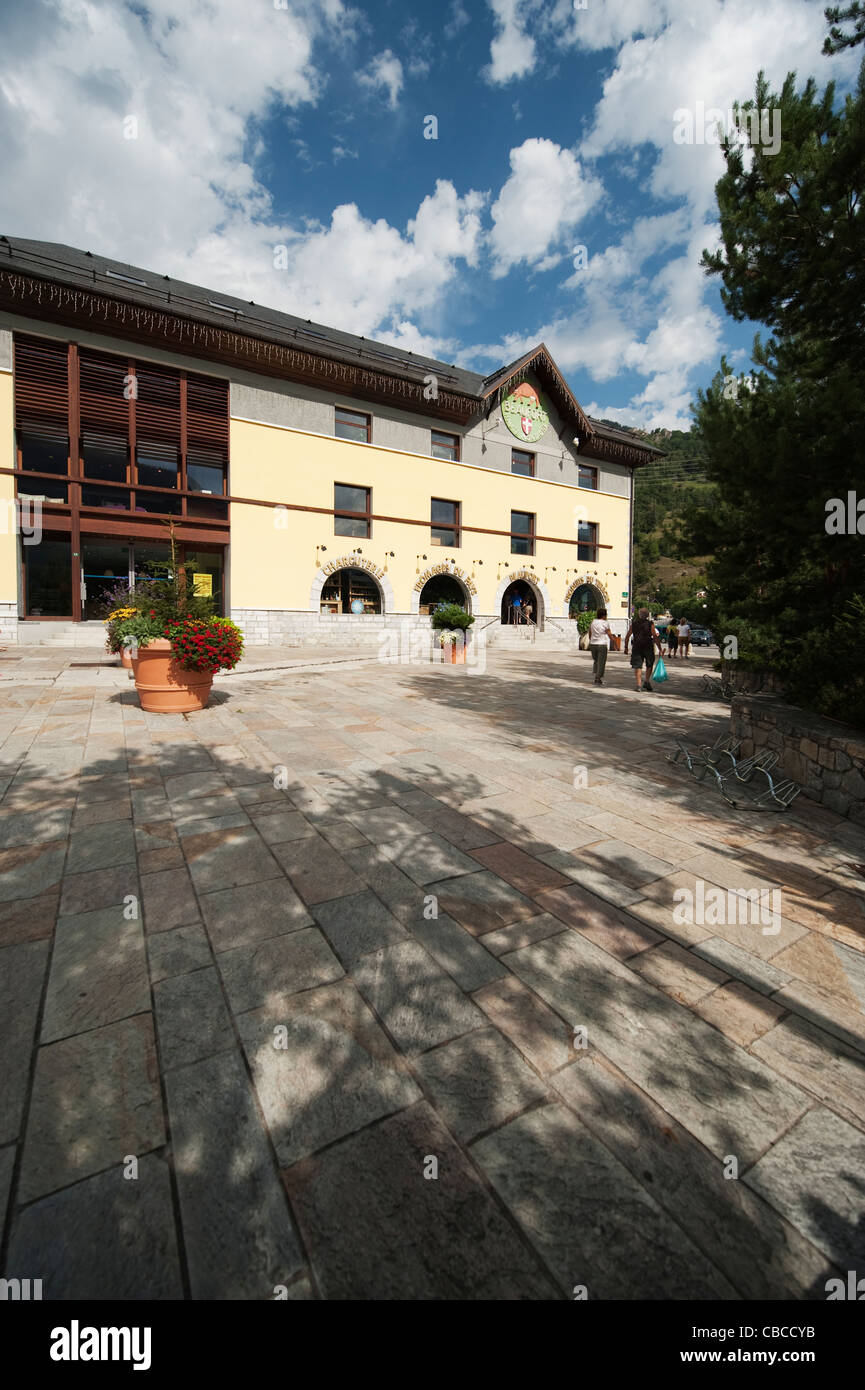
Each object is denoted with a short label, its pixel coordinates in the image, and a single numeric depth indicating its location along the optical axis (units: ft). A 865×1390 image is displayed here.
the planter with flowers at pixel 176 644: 23.30
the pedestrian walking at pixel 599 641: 40.06
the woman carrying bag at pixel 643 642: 39.50
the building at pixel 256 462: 53.26
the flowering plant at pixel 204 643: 23.22
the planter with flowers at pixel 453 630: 55.36
